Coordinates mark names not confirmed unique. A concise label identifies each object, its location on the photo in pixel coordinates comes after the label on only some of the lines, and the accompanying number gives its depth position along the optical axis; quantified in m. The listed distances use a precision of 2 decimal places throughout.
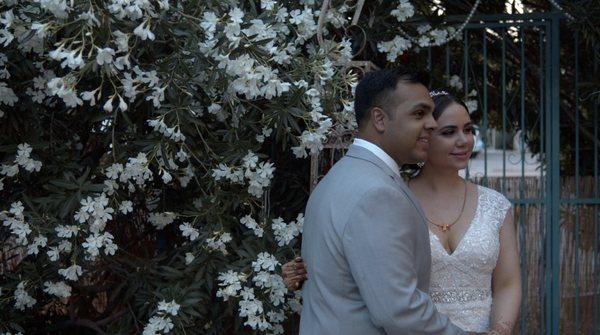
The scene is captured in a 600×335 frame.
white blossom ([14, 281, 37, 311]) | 3.82
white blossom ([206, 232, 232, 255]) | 3.58
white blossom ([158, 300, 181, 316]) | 3.58
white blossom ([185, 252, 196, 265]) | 3.72
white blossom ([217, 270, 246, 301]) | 3.51
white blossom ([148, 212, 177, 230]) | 3.97
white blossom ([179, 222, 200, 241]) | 3.64
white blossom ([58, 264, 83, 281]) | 3.57
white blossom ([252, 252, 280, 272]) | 3.56
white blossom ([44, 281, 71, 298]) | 3.78
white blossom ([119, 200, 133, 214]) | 3.65
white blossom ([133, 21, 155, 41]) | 2.96
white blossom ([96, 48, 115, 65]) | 2.96
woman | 3.10
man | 2.35
